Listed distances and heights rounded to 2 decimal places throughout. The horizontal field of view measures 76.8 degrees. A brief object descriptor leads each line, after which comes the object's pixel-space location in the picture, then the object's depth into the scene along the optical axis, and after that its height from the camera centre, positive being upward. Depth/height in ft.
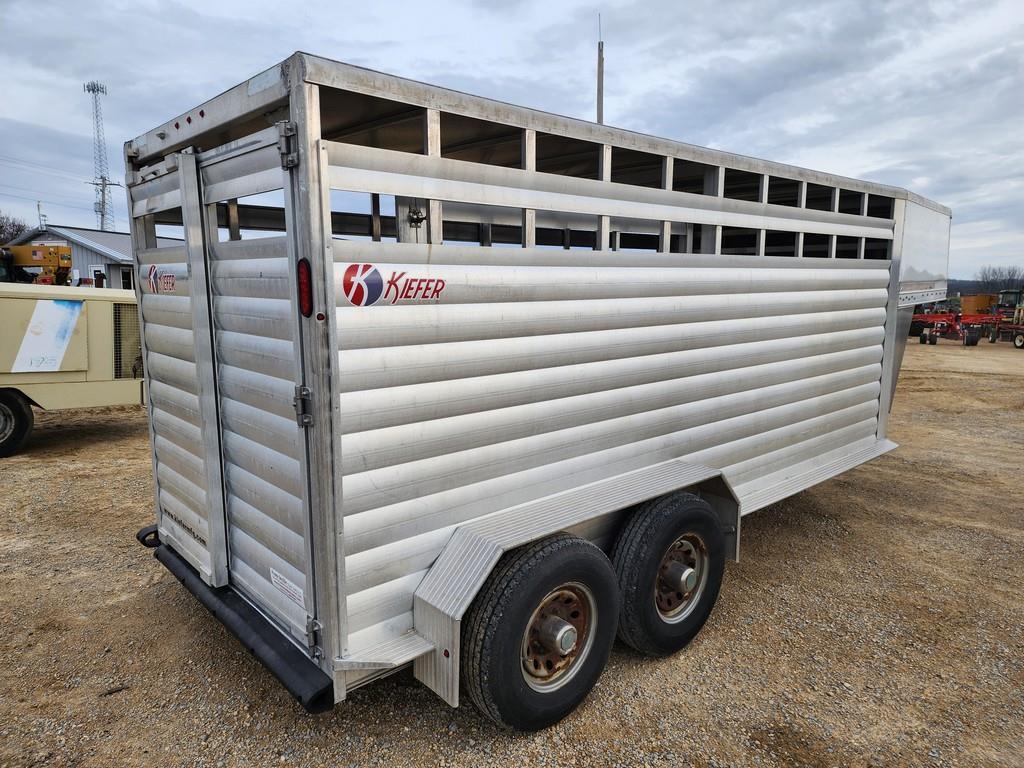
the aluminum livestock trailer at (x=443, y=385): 8.27 -1.39
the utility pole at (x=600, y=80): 27.07 +9.00
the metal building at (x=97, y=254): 73.21 +4.59
